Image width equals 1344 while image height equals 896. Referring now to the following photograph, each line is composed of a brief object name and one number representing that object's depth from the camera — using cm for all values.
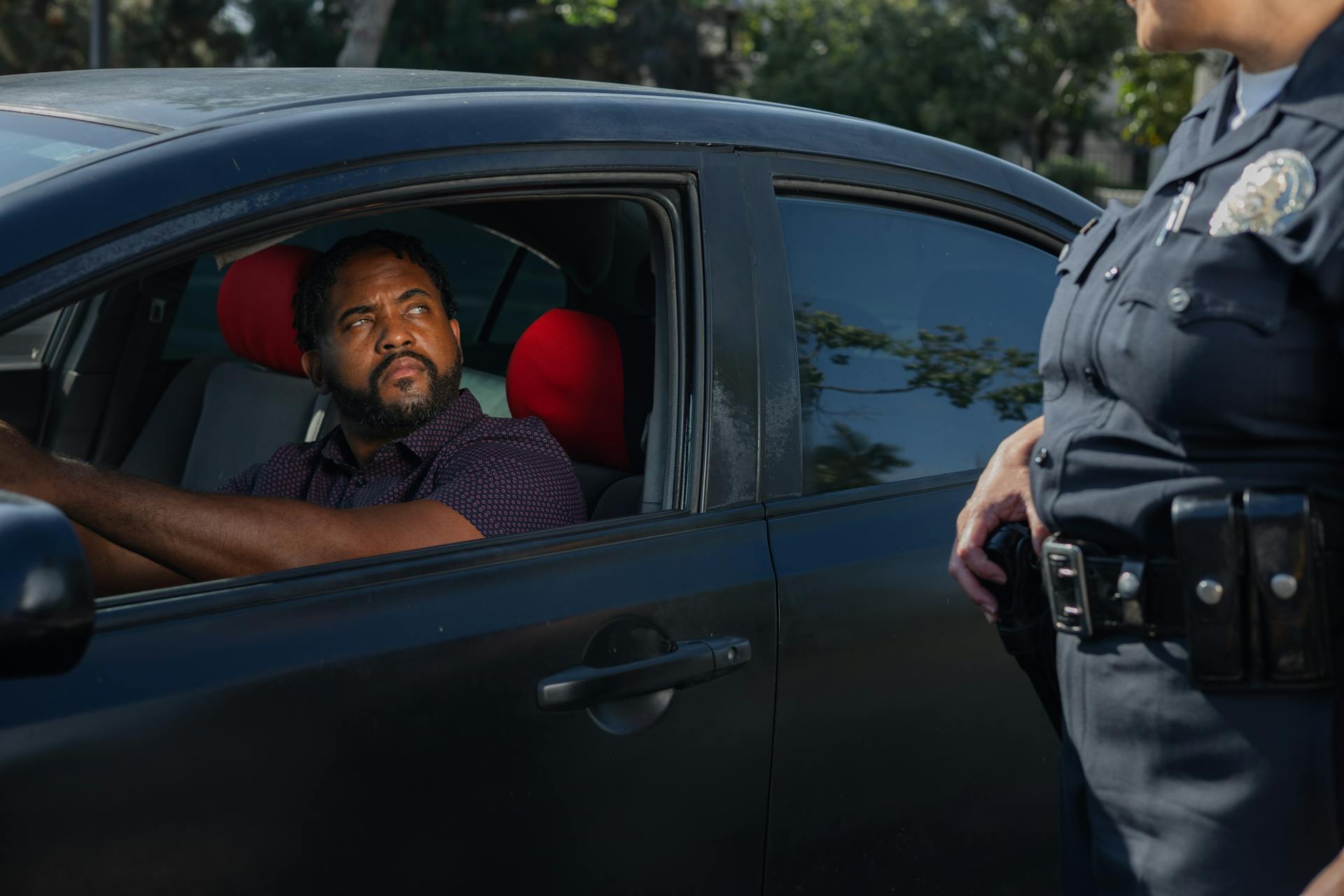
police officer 134
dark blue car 147
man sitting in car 176
